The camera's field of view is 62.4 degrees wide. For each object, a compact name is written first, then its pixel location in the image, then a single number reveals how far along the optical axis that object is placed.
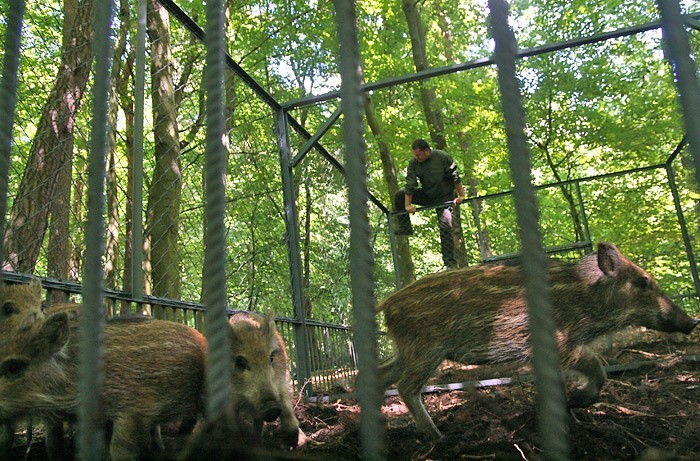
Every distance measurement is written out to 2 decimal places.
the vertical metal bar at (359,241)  1.15
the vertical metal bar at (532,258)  1.03
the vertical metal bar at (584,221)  7.99
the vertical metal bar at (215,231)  1.23
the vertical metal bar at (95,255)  1.35
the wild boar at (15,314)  3.13
